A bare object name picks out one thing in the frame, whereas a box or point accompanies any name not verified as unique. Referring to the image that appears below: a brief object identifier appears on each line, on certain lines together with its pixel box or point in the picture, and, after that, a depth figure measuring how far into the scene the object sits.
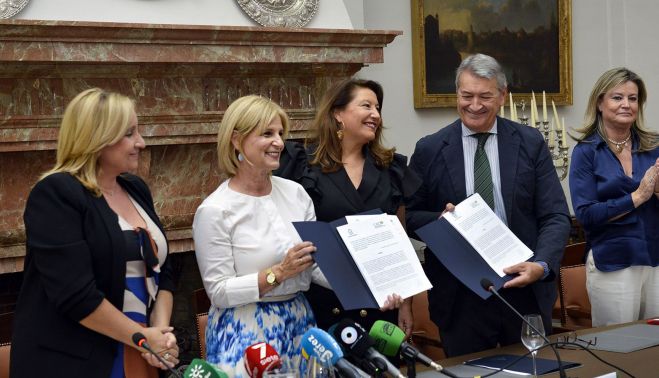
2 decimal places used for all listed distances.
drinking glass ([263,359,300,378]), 1.96
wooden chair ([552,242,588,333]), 5.05
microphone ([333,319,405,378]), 1.96
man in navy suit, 3.00
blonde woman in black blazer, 2.22
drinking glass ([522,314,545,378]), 2.44
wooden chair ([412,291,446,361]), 4.23
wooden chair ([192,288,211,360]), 3.16
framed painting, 5.95
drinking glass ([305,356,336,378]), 1.98
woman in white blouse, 2.51
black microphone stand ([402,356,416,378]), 2.05
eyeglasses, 2.69
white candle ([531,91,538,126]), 5.64
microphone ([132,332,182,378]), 2.04
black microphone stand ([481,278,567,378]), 2.21
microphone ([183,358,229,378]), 1.85
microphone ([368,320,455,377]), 2.03
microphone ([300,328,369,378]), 1.86
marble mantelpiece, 4.09
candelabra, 5.50
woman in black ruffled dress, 2.92
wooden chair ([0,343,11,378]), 2.81
